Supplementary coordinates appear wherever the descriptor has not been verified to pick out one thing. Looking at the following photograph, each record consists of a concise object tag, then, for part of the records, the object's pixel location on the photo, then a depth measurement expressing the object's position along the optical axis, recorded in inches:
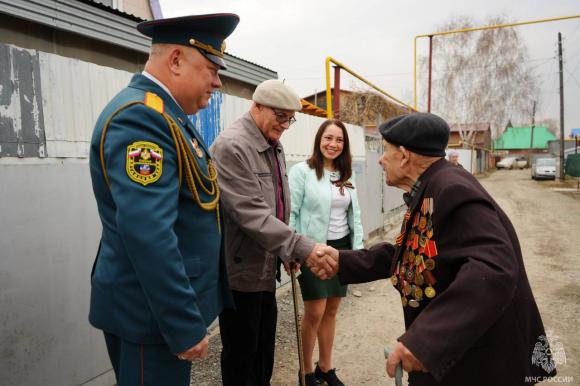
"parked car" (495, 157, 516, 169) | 2034.9
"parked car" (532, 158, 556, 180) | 1125.7
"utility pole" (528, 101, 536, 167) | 2386.4
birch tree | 1141.1
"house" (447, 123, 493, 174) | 1217.4
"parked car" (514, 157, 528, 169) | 2007.9
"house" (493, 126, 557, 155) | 2962.6
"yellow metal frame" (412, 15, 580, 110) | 489.2
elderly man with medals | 54.9
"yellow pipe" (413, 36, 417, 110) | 485.8
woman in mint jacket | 126.5
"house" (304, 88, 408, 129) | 372.5
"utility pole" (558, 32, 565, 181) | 1096.2
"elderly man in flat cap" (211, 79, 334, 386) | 91.7
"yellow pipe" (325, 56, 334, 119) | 253.0
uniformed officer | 54.3
